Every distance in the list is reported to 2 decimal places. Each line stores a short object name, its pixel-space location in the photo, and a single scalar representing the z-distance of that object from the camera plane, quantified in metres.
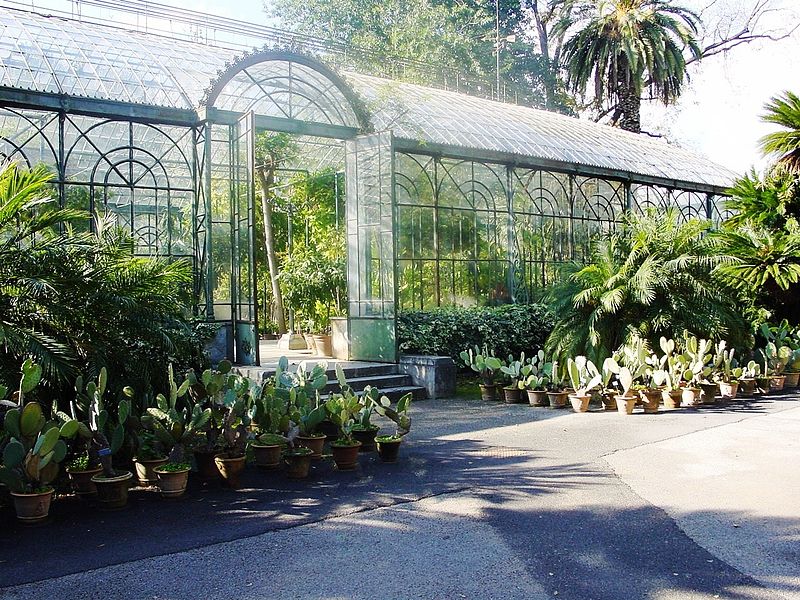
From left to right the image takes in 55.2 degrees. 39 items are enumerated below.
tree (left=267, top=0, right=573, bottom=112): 26.36
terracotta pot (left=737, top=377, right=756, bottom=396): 10.75
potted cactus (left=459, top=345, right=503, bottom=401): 10.45
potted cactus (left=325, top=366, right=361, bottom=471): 6.22
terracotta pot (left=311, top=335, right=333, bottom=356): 13.12
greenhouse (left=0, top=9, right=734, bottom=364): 10.16
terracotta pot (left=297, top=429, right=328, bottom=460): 6.42
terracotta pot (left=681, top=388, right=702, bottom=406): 9.77
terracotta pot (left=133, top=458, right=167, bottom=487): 5.60
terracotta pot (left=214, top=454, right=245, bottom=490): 5.66
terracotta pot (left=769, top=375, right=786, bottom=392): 11.27
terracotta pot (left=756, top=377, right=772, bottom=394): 10.88
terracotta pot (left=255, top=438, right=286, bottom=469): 6.14
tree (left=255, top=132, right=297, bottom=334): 15.42
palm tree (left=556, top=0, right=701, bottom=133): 27.69
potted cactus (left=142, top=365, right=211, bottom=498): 5.45
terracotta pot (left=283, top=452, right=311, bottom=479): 5.94
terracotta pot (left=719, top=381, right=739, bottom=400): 10.40
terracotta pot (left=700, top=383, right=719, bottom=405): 9.90
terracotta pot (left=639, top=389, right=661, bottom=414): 9.22
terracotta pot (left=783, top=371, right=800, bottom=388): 11.87
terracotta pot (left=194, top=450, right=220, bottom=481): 5.90
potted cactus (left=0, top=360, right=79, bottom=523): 4.69
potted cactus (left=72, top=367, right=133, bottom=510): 5.14
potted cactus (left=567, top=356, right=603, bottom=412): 9.30
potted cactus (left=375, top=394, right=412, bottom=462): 6.54
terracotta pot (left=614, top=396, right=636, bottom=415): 9.12
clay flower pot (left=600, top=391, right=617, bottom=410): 9.53
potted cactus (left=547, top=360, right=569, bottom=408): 9.76
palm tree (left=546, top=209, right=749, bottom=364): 10.65
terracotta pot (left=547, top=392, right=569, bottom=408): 9.75
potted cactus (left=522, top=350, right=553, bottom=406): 9.91
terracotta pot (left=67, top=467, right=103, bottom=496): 5.38
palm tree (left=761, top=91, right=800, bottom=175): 14.02
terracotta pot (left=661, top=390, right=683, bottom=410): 9.60
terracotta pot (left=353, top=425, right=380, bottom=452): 6.89
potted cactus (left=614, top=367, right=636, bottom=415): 9.07
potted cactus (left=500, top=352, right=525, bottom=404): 10.05
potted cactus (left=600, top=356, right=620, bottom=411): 9.09
